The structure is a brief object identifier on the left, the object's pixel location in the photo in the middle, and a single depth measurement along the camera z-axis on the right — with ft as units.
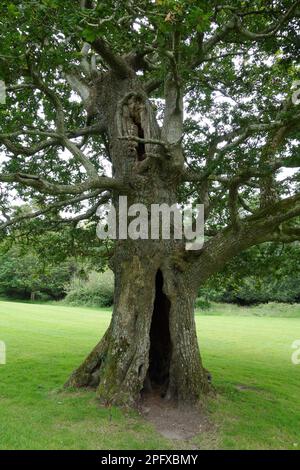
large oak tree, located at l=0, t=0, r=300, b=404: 21.68
